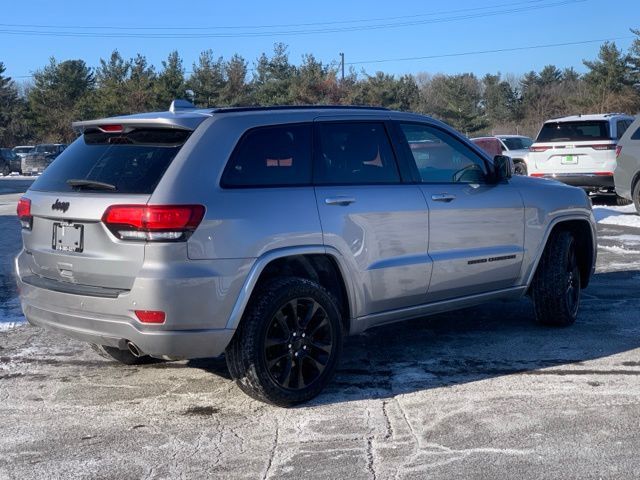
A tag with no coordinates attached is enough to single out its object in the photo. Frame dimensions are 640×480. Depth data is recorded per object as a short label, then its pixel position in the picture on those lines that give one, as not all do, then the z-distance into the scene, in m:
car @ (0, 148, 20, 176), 48.12
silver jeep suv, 4.88
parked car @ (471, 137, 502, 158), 23.94
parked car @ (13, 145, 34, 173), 47.81
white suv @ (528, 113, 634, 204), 18.23
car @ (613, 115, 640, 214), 15.15
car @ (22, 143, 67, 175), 43.81
